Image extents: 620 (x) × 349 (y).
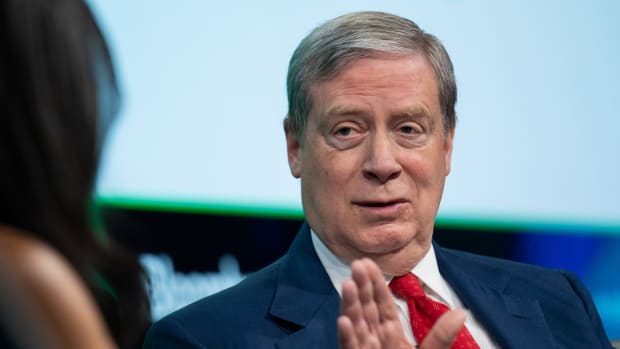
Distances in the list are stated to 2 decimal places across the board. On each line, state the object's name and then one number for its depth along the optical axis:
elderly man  3.02
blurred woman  2.56
